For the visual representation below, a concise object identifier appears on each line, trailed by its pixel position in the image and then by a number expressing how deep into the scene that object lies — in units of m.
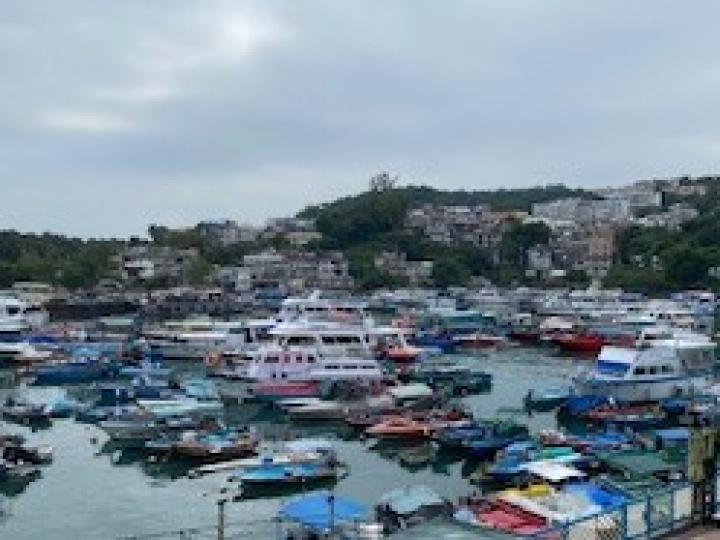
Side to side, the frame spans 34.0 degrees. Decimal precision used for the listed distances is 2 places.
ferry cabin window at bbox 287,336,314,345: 54.12
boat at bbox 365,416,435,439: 41.34
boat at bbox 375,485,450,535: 27.98
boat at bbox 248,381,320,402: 50.16
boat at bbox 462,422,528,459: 38.34
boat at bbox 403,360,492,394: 56.14
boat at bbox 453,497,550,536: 25.70
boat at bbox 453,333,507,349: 80.16
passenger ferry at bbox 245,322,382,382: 52.38
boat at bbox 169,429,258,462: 37.78
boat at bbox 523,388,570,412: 48.88
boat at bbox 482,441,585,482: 33.56
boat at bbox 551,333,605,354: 75.81
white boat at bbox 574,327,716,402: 48.62
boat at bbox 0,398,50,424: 46.92
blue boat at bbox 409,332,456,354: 77.44
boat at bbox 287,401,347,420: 46.47
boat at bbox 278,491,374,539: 25.02
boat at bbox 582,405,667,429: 43.44
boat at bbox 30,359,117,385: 60.25
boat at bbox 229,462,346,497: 33.72
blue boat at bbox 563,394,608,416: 46.59
